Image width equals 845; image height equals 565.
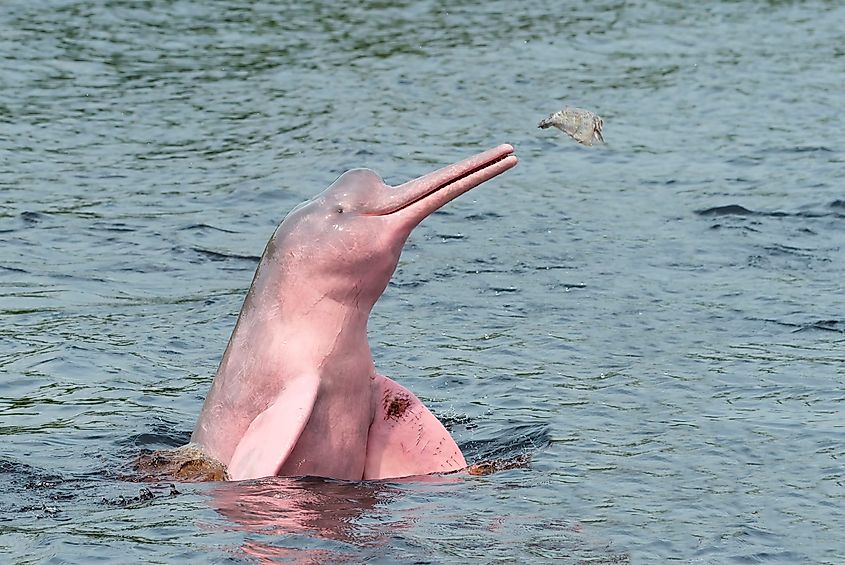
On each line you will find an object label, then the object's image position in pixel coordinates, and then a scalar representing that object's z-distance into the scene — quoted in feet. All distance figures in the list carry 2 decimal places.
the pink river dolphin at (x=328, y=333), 60.95
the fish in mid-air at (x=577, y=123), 85.66
